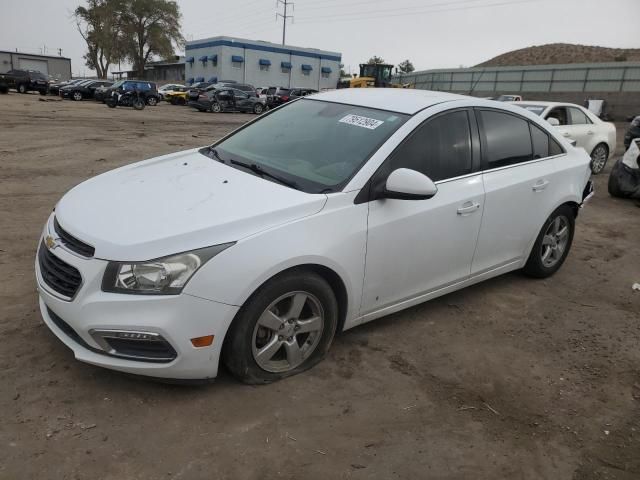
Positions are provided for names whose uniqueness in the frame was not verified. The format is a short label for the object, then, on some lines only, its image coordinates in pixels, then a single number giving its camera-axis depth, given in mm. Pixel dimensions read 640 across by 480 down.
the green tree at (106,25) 63469
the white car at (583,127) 9898
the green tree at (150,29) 63969
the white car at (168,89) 37000
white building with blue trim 56219
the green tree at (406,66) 106375
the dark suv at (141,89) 28417
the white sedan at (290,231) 2545
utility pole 67062
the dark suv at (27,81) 33812
